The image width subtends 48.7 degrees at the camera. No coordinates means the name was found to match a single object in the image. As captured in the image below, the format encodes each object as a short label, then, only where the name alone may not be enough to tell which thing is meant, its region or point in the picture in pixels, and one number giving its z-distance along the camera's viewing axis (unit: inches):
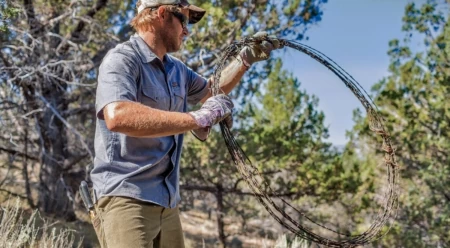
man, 73.6
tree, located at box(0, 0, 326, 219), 288.0
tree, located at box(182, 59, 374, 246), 437.7
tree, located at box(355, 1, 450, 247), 404.8
